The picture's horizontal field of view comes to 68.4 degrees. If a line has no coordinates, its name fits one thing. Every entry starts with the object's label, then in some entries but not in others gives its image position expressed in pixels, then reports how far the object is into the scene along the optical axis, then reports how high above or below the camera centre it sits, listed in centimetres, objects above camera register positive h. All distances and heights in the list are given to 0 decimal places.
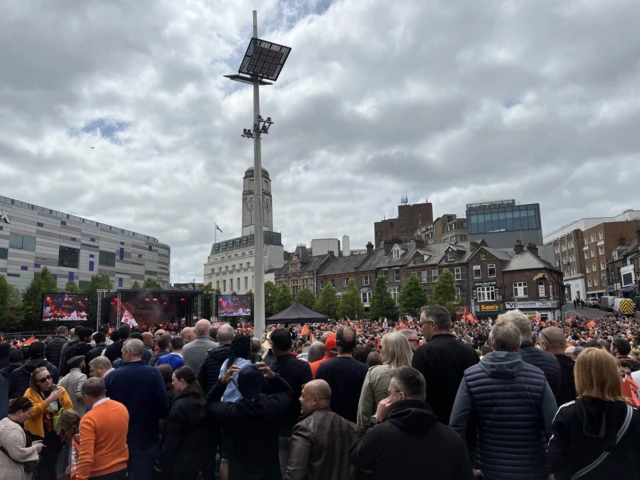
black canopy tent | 2026 -47
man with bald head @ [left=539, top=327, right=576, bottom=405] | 495 -66
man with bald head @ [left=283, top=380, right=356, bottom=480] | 378 -112
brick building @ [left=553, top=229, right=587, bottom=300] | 8555 +643
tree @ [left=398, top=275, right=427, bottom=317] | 5678 +55
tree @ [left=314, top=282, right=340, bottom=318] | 6894 +22
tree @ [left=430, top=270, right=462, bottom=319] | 5500 +112
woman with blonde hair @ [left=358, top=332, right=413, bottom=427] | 465 -73
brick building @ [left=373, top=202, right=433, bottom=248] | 10369 +1782
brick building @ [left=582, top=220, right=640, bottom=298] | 7612 +815
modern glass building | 8494 +1360
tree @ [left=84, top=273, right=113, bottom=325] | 5504 +321
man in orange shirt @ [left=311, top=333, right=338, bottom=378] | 625 -60
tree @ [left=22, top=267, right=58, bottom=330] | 5178 +89
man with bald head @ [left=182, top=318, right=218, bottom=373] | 709 -63
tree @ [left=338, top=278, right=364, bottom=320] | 6424 -20
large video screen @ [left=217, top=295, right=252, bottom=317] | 4034 +15
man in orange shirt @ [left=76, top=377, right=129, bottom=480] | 449 -123
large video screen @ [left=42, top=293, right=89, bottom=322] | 3366 +37
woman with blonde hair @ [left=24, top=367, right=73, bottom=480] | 578 -125
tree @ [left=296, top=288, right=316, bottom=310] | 7394 +121
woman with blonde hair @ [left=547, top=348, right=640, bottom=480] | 331 -95
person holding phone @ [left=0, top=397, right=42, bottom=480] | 487 -141
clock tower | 11994 +2658
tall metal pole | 1828 +376
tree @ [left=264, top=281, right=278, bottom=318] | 7906 +171
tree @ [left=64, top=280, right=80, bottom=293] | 6377 +322
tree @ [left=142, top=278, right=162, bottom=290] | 8411 +450
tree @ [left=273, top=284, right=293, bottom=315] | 7575 +74
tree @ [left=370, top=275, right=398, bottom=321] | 6006 -29
